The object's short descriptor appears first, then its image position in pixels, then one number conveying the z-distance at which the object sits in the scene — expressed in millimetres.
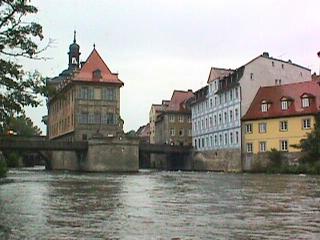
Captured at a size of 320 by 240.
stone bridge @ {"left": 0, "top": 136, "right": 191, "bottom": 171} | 76250
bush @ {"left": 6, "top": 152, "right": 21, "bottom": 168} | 98938
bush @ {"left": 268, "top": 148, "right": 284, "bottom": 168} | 66938
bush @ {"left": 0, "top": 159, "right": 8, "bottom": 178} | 43206
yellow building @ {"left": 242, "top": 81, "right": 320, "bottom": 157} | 66312
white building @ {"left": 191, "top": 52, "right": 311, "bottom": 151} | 74250
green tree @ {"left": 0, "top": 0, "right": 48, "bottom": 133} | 24141
